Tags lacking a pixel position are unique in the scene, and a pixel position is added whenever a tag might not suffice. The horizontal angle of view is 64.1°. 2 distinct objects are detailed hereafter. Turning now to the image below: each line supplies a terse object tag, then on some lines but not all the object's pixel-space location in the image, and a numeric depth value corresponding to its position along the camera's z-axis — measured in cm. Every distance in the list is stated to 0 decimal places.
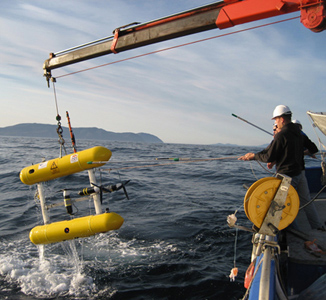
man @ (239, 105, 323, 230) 425
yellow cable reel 312
